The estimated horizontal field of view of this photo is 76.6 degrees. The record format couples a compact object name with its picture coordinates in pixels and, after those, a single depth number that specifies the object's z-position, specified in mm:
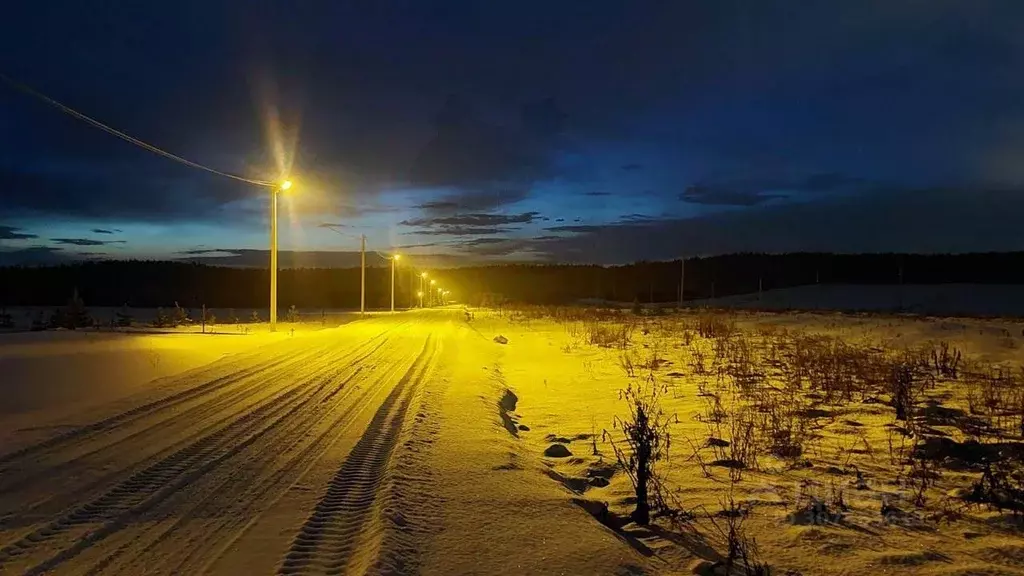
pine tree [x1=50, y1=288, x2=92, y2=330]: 32188
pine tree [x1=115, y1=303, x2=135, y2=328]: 33438
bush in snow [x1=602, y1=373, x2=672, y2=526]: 5211
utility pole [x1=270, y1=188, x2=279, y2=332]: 27812
